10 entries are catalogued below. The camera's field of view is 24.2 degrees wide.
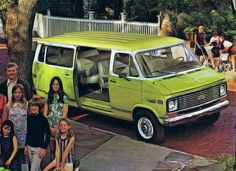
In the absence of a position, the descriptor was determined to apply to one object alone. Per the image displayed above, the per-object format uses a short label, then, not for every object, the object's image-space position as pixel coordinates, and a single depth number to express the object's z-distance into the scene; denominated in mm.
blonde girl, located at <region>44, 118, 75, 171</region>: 8180
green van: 10531
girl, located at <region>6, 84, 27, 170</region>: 8500
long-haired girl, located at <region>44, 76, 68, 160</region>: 9141
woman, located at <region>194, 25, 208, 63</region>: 16828
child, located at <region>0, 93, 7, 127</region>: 8591
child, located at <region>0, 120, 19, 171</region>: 8117
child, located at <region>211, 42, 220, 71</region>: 16594
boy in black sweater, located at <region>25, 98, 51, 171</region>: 8219
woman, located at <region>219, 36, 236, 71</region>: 16953
